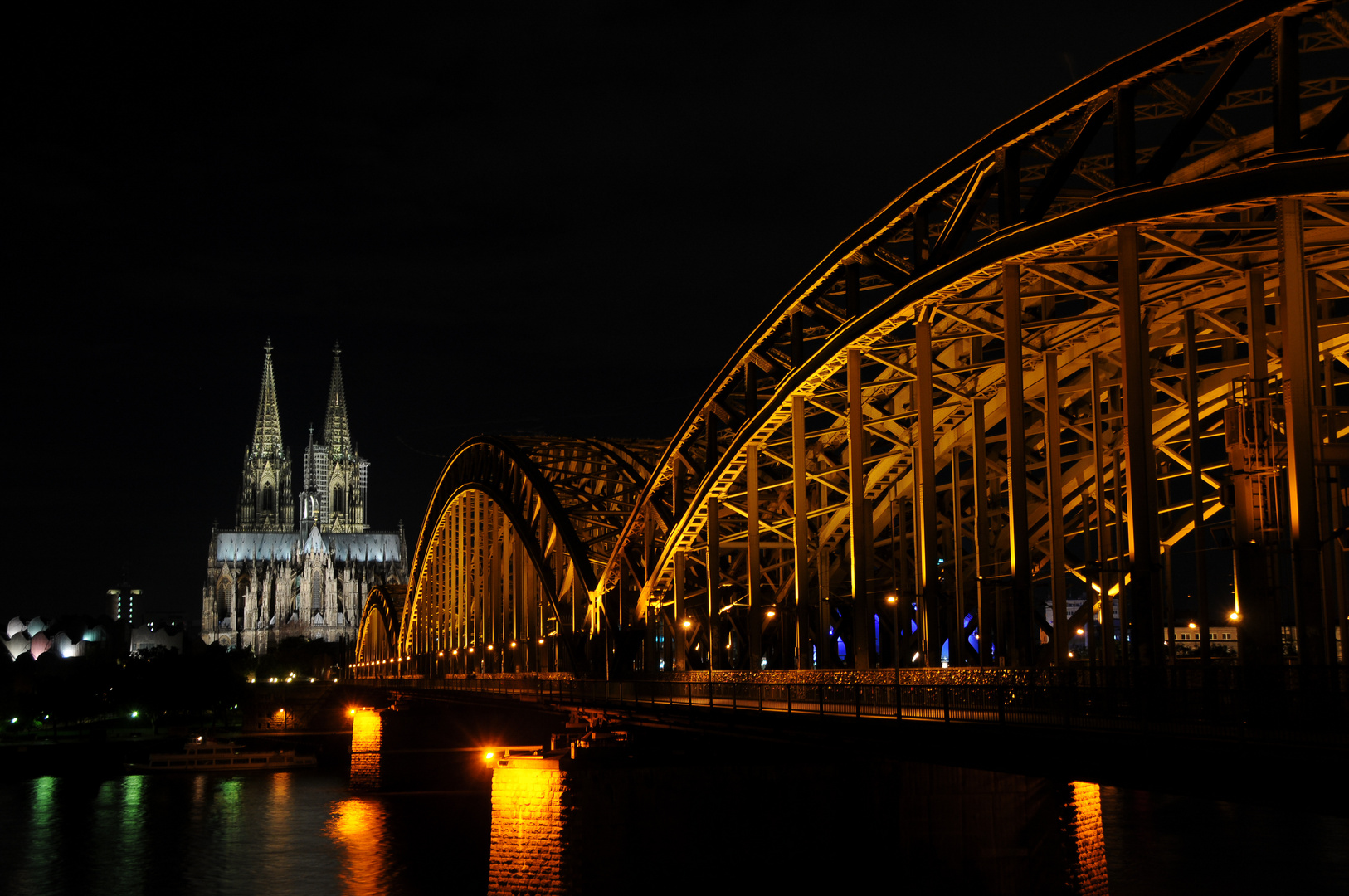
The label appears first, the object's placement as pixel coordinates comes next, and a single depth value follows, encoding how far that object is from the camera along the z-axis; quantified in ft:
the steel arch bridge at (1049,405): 72.18
